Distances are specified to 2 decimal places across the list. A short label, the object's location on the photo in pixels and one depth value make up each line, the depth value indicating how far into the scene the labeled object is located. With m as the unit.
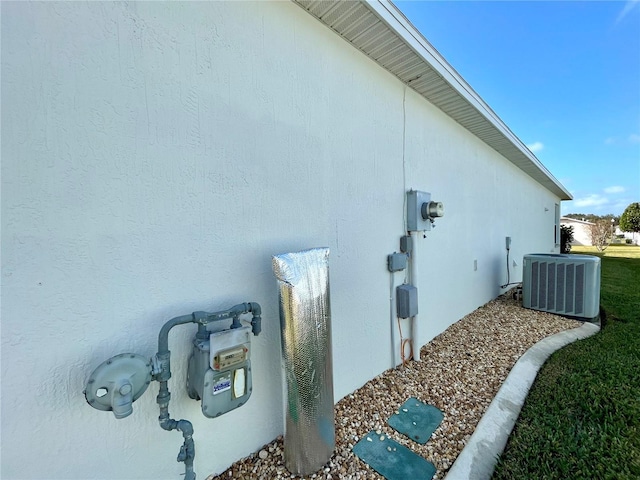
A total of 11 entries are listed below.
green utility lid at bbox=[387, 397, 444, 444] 1.87
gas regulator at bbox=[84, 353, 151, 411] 1.02
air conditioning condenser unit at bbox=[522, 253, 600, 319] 4.05
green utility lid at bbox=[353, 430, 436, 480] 1.58
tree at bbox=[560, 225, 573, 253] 14.55
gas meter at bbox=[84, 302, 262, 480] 1.04
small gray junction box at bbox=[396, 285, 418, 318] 2.75
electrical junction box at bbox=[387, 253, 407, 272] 2.70
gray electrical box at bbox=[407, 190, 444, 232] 2.89
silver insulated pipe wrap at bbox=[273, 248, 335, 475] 1.51
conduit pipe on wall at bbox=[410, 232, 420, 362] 2.91
